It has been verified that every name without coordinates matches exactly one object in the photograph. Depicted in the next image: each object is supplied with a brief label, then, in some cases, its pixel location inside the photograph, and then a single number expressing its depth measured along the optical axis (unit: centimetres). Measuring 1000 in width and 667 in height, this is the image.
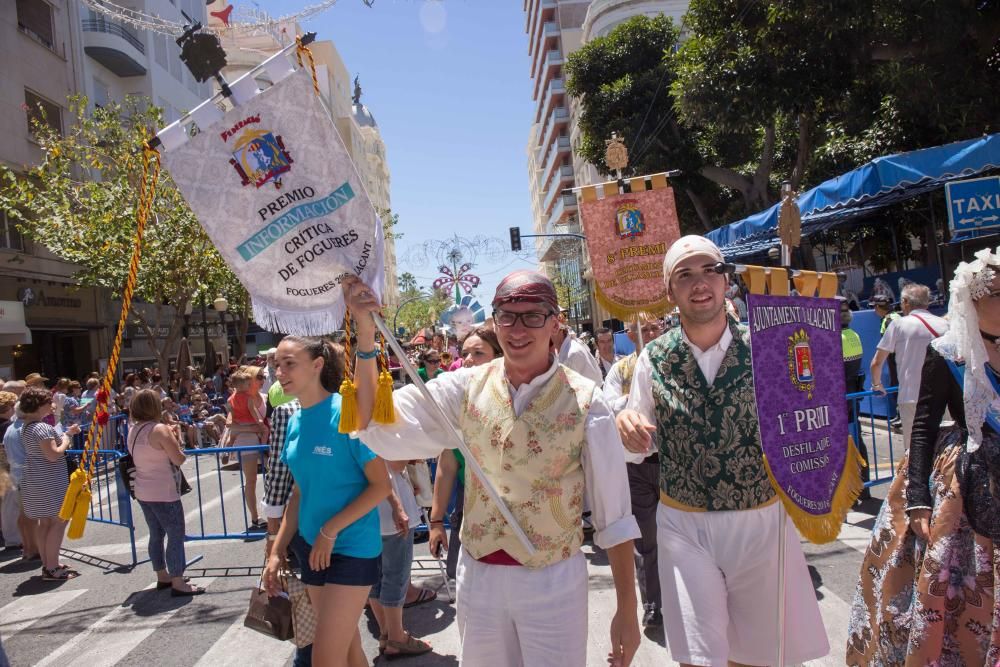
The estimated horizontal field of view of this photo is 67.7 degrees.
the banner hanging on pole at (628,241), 563
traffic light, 3375
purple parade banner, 275
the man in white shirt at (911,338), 690
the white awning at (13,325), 1905
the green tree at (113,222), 1803
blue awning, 926
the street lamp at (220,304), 2038
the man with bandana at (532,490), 247
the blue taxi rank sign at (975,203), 788
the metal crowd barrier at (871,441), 695
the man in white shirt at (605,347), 856
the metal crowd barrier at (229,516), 760
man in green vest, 279
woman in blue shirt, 321
